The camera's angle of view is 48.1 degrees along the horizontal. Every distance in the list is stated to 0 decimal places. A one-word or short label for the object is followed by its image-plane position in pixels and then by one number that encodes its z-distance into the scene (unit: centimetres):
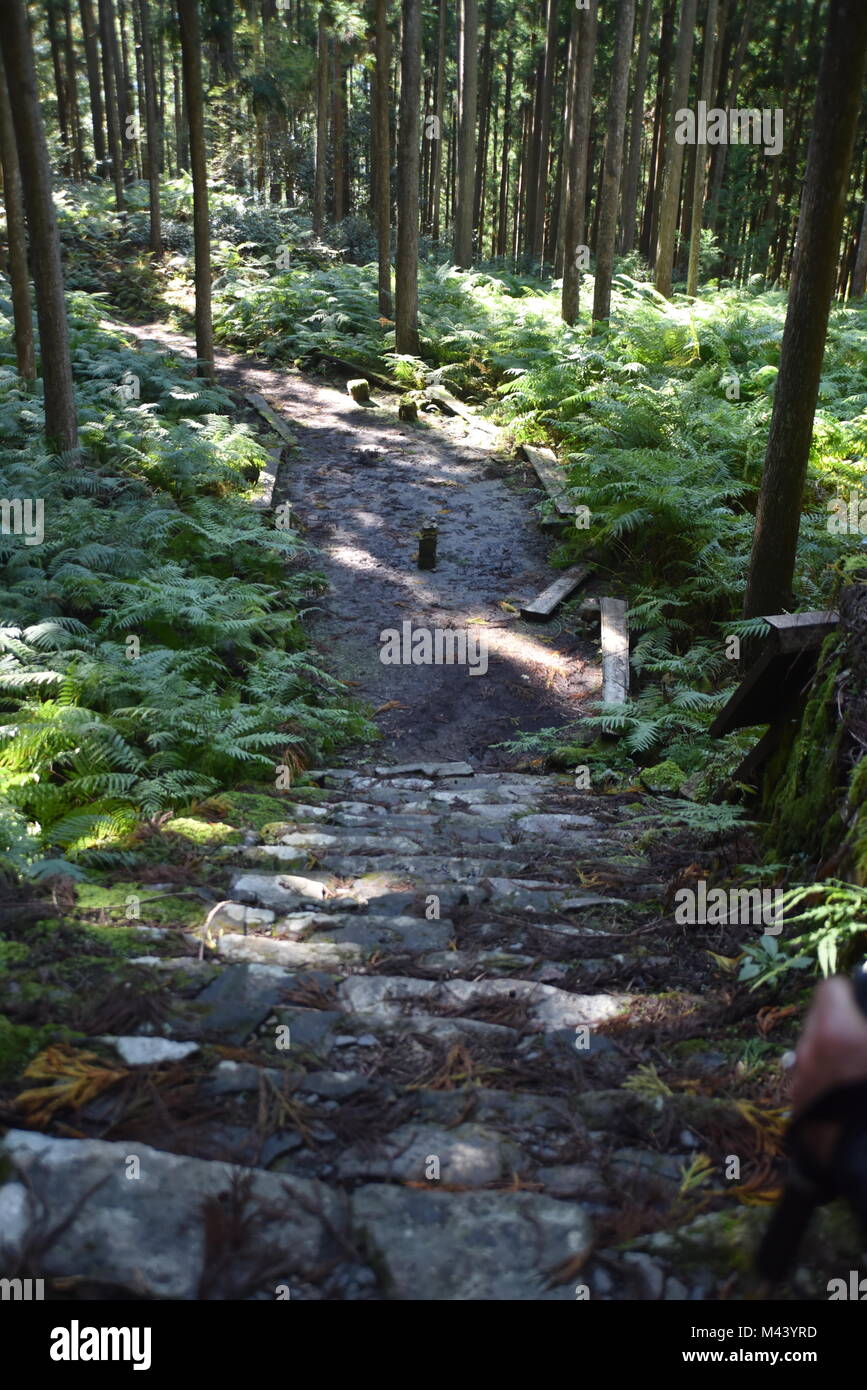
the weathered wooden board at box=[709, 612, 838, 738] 405
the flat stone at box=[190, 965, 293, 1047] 281
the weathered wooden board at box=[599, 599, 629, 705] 916
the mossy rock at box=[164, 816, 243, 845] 506
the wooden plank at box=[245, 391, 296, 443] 1619
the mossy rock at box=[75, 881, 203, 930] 375
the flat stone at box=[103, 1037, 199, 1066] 255
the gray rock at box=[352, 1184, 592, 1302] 184
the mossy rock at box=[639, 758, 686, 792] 702
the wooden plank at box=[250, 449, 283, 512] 1288
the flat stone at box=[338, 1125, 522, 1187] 221
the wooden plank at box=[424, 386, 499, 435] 1798
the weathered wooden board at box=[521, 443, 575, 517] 1317
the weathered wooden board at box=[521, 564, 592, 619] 1107
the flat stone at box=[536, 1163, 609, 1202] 214
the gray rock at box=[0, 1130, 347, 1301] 180
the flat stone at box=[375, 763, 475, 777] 784
